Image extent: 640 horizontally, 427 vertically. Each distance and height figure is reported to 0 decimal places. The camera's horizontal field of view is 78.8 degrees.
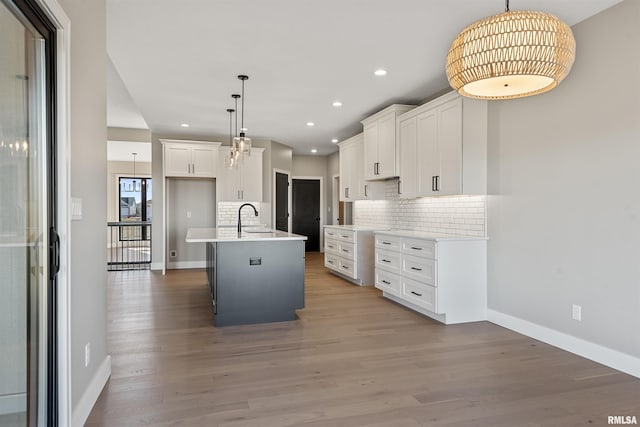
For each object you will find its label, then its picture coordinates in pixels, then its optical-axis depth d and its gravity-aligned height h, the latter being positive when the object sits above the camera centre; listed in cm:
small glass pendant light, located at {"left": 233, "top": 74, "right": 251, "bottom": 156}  441 +82
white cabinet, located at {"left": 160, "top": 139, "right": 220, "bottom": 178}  735 +106
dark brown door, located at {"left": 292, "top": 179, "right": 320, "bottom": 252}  1036 +14
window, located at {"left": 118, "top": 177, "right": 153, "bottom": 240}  1227 +34
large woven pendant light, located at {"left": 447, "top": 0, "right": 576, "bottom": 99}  168 +73
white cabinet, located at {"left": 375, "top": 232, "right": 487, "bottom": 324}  400 -69
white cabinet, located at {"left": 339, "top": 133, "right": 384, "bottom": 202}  633 +65
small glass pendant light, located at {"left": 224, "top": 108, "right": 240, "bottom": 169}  500 +80
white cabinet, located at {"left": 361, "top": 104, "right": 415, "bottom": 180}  537 +103
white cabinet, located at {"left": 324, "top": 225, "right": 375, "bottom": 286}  606 -67
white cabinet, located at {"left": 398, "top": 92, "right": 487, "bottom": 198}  410 +74
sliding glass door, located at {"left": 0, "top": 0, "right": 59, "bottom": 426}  142 -2
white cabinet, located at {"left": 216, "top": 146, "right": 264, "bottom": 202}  768 +68
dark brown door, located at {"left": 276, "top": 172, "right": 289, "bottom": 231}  874 +28
